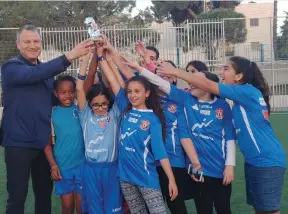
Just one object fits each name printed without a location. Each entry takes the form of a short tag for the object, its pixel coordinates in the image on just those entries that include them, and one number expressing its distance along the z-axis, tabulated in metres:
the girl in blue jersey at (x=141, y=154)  3.53
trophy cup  3.64
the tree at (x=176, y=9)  32.72
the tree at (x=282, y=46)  15.32
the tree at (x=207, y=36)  15.00
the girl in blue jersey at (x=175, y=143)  3.86
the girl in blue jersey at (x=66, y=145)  3.96
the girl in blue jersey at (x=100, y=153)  3.73
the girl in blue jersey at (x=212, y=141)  3.83
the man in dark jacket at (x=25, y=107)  3.52
